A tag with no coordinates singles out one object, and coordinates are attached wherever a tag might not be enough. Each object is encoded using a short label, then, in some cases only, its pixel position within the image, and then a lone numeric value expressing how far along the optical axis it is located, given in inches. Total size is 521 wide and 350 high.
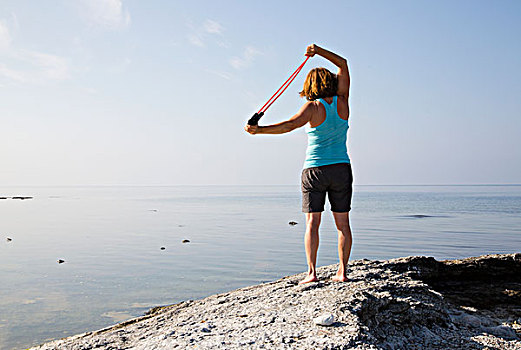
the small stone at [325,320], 138.2
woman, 188.9
